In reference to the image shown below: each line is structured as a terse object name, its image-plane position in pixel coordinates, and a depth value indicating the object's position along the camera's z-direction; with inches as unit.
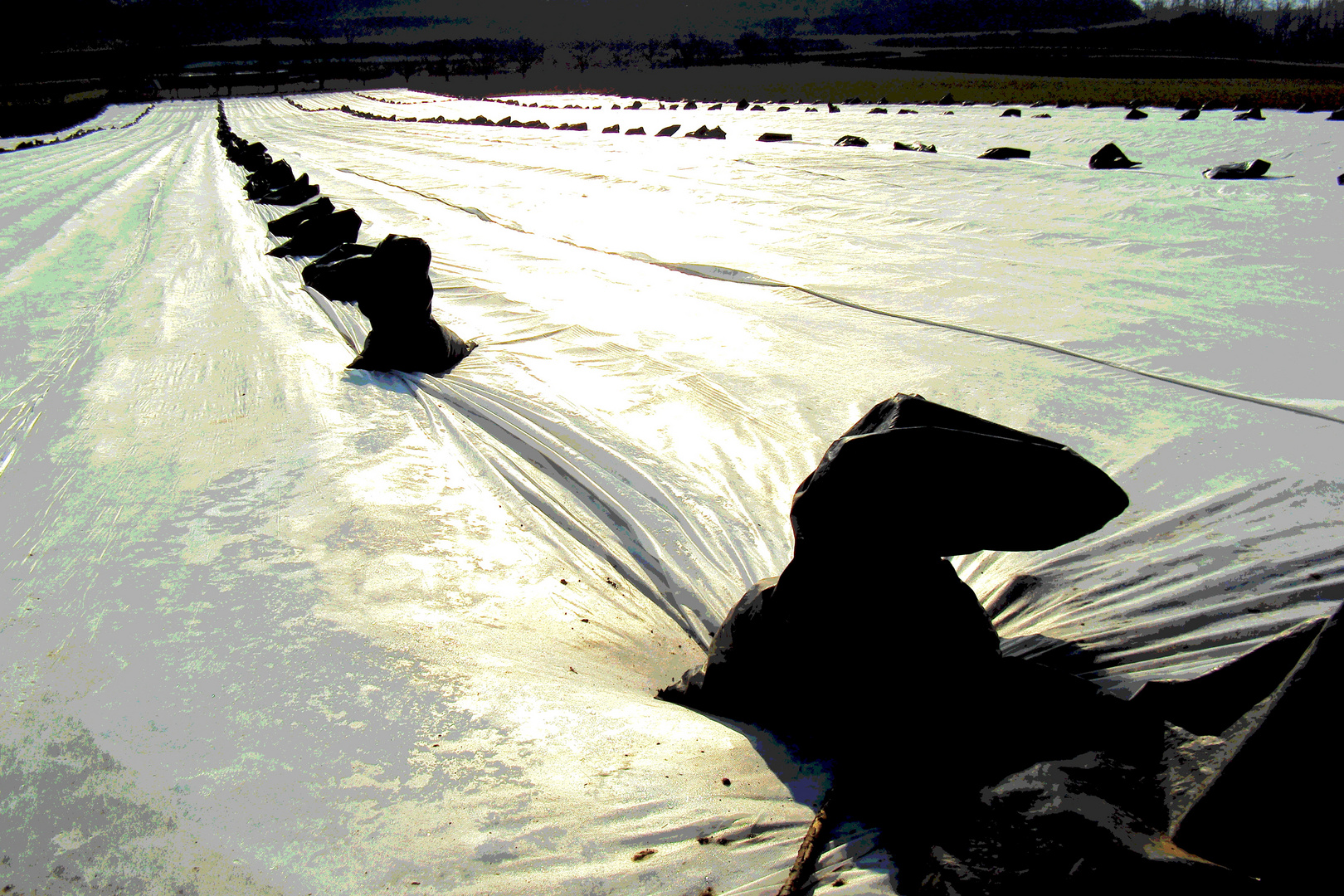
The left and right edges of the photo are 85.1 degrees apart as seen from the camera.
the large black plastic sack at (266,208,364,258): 238.2
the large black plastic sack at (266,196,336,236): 260.2
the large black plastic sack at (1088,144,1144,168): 305.4
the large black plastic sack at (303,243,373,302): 180.3
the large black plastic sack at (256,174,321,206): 341.1
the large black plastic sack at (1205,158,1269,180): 270.2
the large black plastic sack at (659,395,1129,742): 54.1
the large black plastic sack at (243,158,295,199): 372.2
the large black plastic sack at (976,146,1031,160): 353.4
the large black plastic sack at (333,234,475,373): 140.2
